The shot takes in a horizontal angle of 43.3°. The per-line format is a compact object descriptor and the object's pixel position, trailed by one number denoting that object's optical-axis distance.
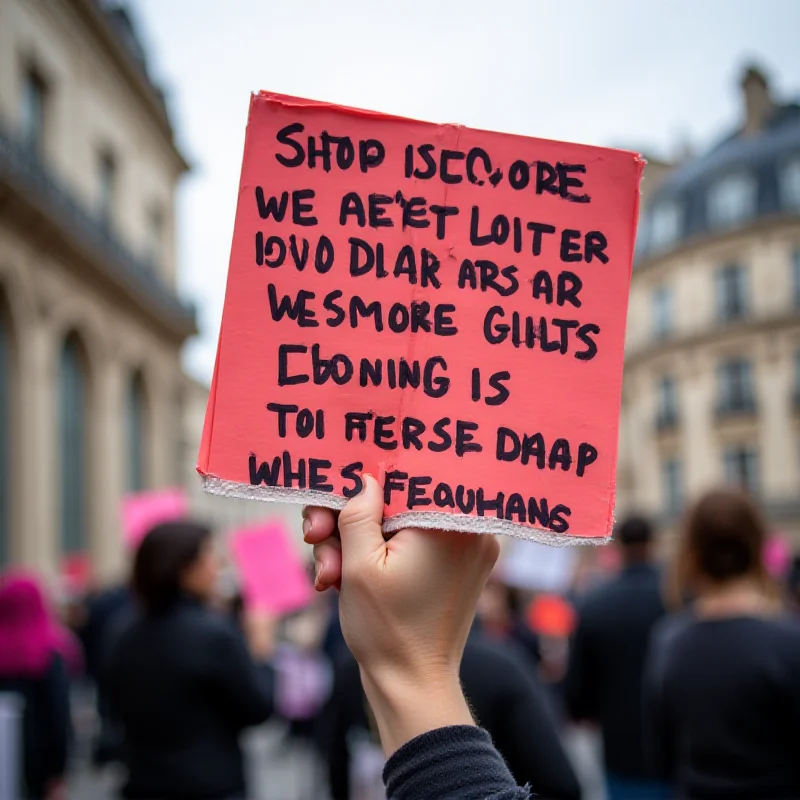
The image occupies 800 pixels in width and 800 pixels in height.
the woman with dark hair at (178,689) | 3.43
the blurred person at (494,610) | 4.14
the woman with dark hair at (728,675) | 2.61
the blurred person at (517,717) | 2.60
